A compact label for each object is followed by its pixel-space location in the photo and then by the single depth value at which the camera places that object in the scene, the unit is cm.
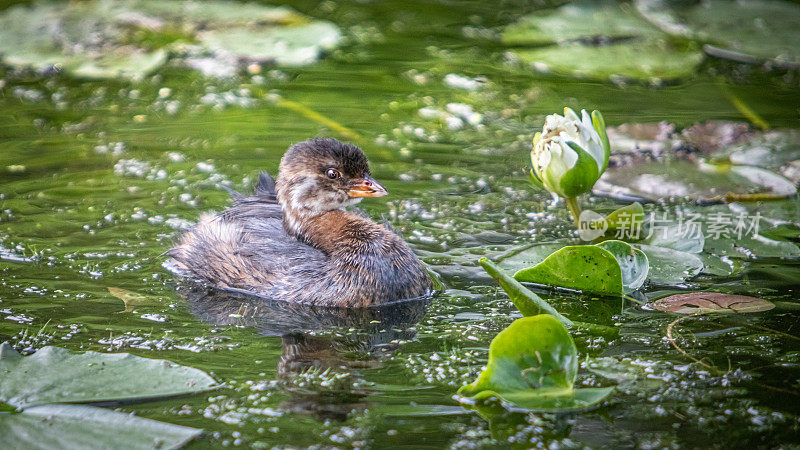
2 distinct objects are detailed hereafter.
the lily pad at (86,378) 675
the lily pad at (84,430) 619
